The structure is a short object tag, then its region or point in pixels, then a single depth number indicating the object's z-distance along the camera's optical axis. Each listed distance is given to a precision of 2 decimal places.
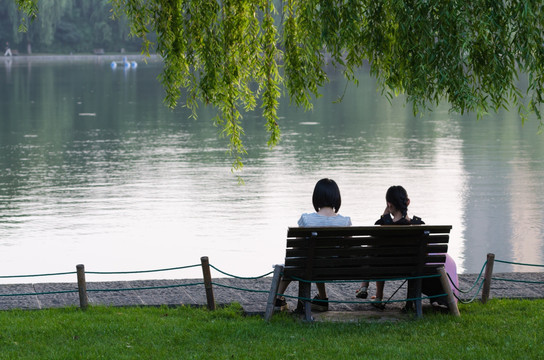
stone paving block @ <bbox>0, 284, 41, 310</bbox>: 18.24
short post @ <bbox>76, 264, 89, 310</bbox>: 17.30
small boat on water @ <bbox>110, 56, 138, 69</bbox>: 199.68
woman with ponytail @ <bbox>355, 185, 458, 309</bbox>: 16.38
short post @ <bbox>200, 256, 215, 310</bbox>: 17.14
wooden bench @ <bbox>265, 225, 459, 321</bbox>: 15.24
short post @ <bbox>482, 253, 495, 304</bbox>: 17.74
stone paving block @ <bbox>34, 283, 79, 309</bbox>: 18.35
